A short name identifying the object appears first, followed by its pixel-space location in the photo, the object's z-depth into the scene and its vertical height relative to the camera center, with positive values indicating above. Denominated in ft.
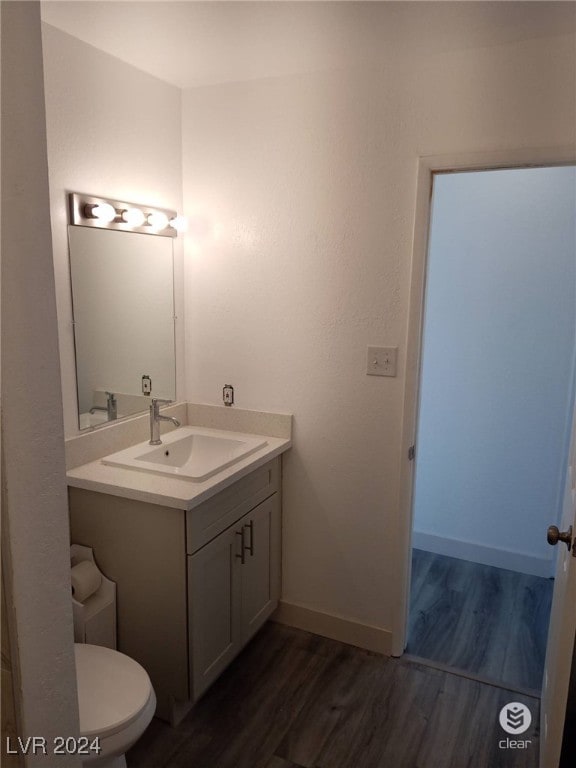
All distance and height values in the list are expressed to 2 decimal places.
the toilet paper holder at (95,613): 6.61 -3.75
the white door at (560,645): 4.46 -3.06
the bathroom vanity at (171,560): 6.57 -3.18
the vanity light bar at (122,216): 6.96 +0.99
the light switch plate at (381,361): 7.64 -0.85
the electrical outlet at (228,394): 8.87 -1.54
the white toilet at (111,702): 5.00 -3.76
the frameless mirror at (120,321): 7.25 -0.40
